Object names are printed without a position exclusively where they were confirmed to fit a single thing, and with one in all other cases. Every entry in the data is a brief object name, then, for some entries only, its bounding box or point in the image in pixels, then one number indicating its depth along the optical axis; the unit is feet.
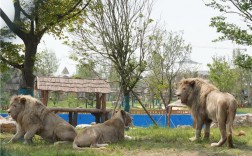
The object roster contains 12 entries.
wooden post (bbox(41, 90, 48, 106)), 57.00
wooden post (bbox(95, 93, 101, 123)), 64.43
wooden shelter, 57.31
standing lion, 27.40
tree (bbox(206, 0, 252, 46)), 38.88
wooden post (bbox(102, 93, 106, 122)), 62.03
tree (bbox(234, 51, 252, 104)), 39.22
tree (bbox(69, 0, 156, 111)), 50.21
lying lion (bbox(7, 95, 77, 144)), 29.45
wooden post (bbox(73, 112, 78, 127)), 62.89
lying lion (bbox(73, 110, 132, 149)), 27.55
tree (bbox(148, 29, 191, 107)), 102.63
